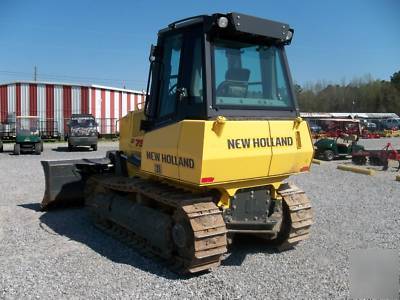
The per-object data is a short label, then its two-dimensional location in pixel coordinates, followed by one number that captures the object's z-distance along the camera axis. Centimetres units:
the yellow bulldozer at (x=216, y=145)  491
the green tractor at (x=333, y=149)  2084
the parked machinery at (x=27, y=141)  2183
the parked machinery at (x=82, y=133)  2475
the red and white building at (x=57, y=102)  3294
